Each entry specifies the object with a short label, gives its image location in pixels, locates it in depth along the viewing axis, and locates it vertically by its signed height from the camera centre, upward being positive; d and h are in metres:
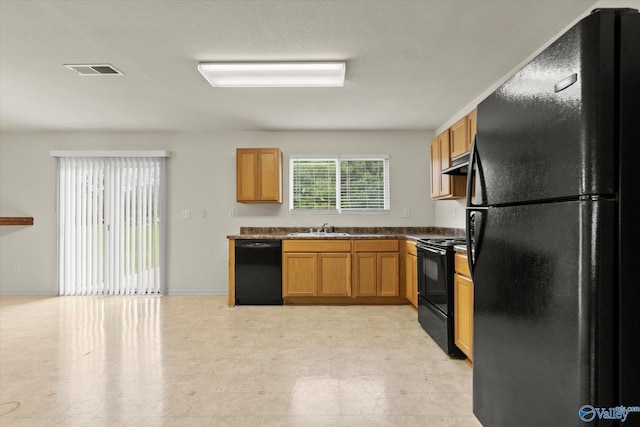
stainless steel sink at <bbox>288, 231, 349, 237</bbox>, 4.77 -0.30
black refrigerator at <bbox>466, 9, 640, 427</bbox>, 0.96 -0.05
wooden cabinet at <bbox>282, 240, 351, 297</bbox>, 4.63 -0.73
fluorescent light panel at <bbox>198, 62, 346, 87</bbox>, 2.97 +1.19
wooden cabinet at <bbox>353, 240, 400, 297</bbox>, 4.63 -0.73
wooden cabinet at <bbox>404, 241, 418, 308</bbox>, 4.16 -0.73
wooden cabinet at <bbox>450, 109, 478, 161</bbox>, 3.11 +0.71
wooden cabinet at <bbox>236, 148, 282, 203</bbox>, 4.97 +0.53
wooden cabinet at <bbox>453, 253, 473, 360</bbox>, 2.67 -0.72
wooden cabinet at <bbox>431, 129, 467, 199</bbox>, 3.78 +0.39
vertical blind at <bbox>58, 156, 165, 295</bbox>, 5.32 -0.19
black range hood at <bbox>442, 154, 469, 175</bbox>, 3.14 +0.42
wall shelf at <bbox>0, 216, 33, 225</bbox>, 5.24 -0.11
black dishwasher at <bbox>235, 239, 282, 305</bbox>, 4.71 -0.79
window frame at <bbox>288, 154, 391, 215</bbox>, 5.37 +0.45
